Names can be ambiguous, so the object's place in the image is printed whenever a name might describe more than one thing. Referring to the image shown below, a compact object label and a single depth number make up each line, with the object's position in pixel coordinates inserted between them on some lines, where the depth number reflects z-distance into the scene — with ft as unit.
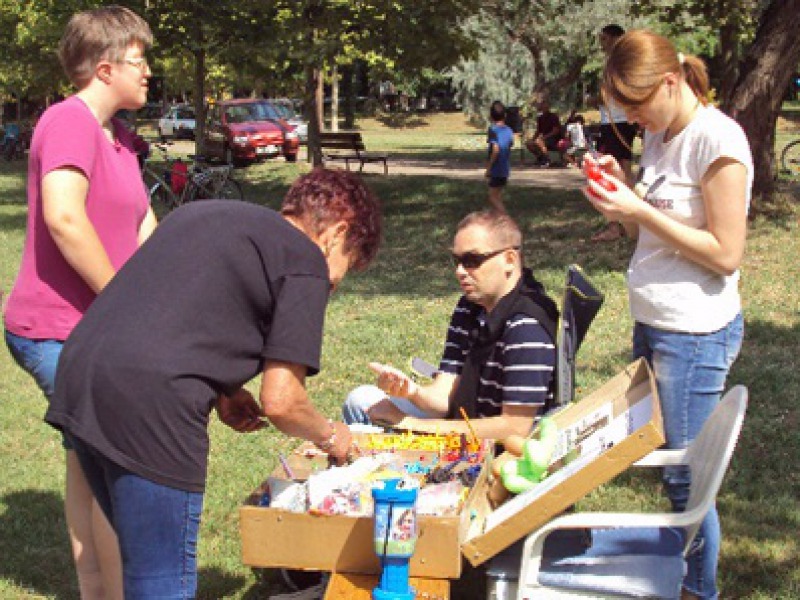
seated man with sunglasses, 12.70
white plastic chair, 9.54
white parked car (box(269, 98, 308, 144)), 100.94
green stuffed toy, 10.73
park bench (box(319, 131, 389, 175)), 67.05
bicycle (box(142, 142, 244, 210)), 56.90
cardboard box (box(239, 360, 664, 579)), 9.64
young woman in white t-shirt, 10.44
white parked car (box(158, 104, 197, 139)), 133.39
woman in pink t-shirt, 10.67
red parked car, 85.51
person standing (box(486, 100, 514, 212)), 45.20
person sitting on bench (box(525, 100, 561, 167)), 73.51
